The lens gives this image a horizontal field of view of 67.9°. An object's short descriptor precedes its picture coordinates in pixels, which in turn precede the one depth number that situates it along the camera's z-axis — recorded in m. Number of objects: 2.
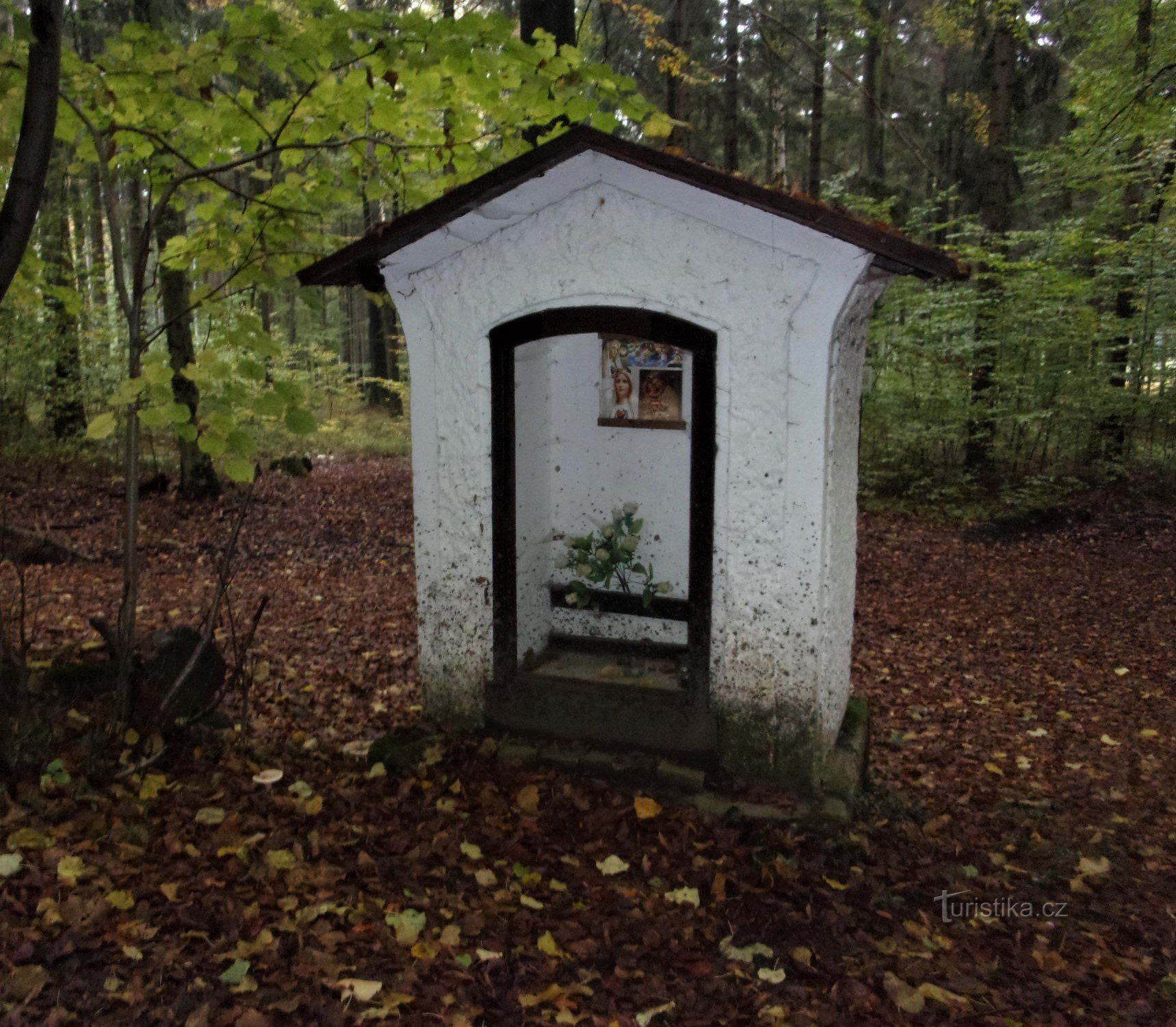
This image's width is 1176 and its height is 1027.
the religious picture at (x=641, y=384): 5.42
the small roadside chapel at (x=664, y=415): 4.06
